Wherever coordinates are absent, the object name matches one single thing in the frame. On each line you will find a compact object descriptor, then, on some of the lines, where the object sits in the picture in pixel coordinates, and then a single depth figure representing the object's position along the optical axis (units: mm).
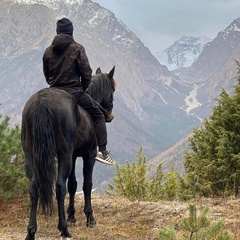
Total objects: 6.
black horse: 6156
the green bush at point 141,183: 16781
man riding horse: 7141
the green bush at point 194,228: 3449
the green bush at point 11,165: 9086
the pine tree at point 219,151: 13141
